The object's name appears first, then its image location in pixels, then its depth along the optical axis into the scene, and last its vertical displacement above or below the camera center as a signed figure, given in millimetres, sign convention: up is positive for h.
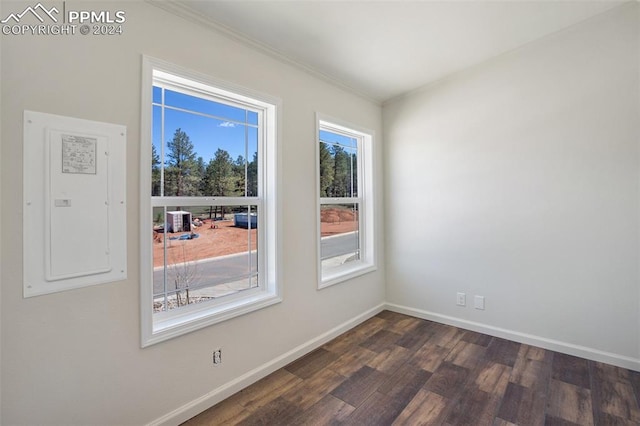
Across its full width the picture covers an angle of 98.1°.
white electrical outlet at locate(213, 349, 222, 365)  1882 -958
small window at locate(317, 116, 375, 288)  2924 +141
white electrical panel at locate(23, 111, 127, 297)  1271 +72
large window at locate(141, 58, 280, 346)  1701 +103
